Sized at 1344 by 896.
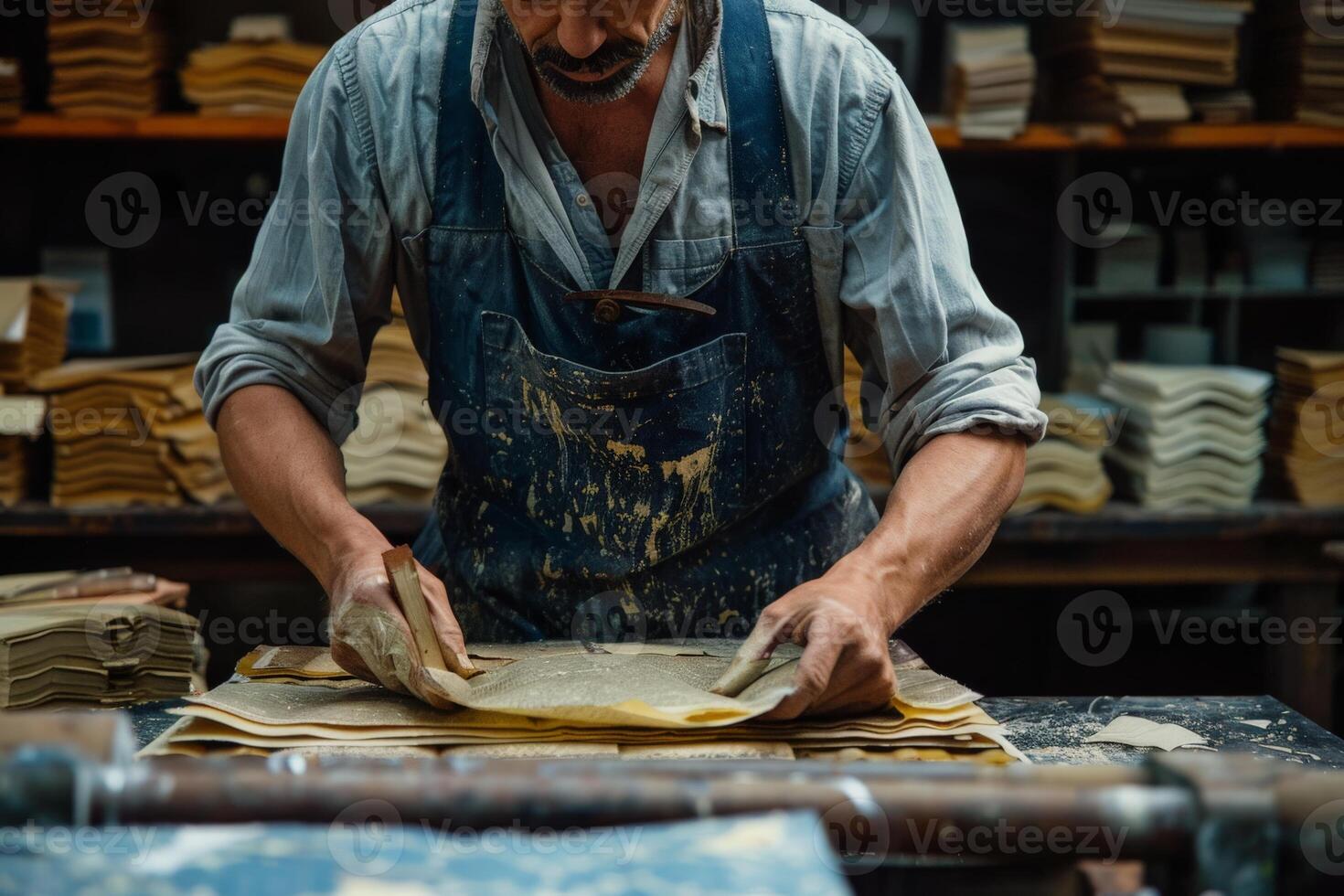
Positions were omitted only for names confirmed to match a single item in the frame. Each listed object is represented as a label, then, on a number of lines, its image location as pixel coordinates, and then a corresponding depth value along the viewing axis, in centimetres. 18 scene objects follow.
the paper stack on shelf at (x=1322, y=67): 414
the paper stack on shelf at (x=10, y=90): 400
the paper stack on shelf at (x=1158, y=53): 410
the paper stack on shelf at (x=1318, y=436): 412
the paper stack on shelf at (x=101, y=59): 404
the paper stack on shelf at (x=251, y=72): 405
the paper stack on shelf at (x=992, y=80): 409
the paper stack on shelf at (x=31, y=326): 392
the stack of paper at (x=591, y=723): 162
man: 214
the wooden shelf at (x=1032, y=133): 405
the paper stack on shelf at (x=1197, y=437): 409
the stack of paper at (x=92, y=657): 205
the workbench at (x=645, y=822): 92
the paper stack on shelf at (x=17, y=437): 384
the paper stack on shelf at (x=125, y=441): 396
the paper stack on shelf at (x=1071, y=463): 402
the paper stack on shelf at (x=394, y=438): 402
